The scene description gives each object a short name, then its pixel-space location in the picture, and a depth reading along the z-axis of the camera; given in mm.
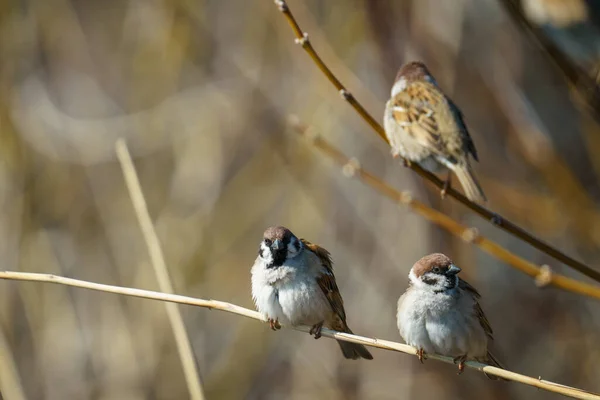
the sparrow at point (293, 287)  6727
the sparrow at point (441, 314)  6270
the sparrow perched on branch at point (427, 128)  7809
